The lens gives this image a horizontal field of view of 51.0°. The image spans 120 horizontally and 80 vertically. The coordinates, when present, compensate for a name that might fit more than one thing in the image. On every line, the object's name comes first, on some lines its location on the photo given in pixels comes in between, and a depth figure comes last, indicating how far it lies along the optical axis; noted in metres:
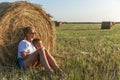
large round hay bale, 3.11
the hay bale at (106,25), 9.49
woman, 2.69
